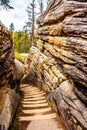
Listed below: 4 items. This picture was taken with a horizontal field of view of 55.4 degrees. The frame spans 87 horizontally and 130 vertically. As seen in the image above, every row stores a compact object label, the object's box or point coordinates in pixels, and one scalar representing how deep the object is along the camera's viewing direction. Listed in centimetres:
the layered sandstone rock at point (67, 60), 339
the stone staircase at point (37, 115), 387
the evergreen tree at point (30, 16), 1513
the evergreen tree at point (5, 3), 607
